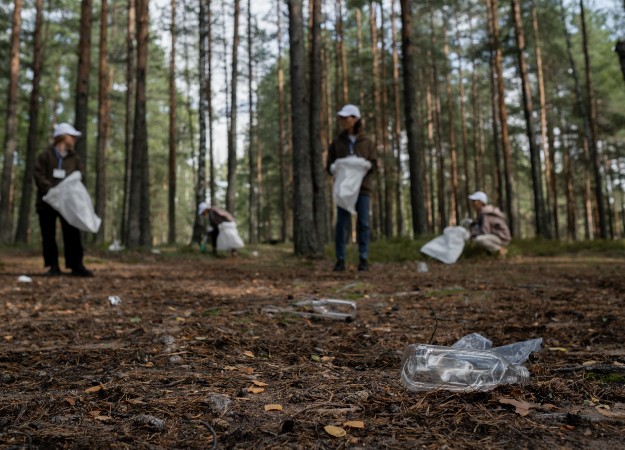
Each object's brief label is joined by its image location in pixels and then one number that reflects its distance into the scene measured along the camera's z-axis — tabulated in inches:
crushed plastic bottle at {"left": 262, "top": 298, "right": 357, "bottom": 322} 139.9
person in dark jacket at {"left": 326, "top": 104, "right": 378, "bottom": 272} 283.4
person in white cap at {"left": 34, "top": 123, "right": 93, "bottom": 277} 251.4
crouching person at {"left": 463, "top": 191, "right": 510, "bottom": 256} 387.9
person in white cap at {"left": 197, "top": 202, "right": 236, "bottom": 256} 526.5
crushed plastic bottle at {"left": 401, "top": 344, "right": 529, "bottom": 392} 73.4
